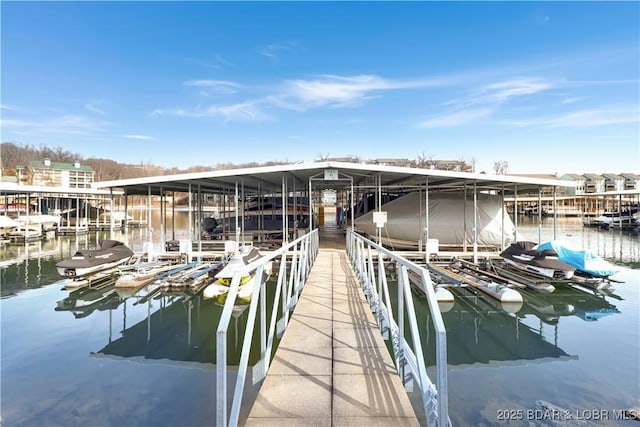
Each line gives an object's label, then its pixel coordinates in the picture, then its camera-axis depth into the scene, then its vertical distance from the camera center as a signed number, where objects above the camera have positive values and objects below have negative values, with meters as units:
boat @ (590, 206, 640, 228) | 35.38 -0.78
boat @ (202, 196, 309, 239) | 18.88 -0.32
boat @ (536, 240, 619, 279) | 11.08 -1.62
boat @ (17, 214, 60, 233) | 27.45 -0.35
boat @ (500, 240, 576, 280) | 10.59 -1.60
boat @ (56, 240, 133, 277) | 11.23 -1.53
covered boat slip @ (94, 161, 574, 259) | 12.26 +0.95
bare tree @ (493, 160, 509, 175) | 70.75 +9.21
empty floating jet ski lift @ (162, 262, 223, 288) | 11.20 -2.06
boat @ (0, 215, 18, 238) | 24.52 -0.55
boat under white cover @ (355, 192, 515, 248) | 14.39 -0.39
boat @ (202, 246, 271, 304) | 9.71 -2.11
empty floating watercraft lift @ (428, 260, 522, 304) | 9.53 -2.13
